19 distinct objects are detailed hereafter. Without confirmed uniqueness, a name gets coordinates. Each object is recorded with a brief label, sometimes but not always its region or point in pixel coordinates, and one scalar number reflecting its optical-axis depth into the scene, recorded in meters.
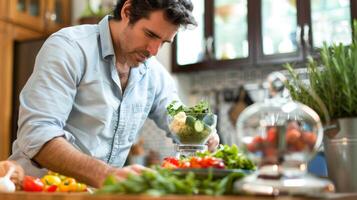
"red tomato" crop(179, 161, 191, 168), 1.08
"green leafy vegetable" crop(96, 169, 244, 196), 0.82
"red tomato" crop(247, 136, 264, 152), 0.86
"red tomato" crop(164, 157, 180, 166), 1.23
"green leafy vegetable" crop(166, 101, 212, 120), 1.52
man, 1.40
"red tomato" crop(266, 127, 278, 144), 0.84
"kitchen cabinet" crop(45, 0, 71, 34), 4.09
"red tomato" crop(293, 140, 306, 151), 0.85
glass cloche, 0.82
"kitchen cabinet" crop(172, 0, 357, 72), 3.30
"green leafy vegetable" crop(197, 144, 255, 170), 1.09
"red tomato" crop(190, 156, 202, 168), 1.04
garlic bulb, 1.14
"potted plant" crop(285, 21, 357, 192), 1.07
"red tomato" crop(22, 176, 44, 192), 1.22
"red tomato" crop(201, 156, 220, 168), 1.03
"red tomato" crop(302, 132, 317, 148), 0.86
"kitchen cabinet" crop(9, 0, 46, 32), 3.81
